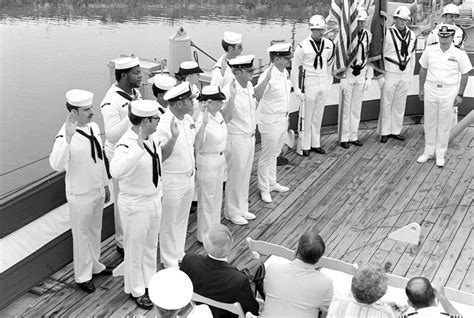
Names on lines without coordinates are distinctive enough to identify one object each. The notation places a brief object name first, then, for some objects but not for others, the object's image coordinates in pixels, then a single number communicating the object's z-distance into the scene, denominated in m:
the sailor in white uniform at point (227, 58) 5.05
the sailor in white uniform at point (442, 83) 6.04
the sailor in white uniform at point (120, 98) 3.97
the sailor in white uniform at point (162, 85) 4.16
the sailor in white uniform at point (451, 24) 6.29
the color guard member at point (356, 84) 6.52
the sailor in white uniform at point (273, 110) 5.14
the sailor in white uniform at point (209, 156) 4.32
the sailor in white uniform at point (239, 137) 4.66
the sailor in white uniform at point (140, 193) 3.52
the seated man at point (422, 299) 2.64
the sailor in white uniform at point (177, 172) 3.93
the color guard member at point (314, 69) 6.09
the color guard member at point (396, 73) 6.56
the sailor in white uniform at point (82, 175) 3.61
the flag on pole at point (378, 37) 6.66
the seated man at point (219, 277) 2.99
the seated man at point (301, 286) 2.87
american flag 6.48
